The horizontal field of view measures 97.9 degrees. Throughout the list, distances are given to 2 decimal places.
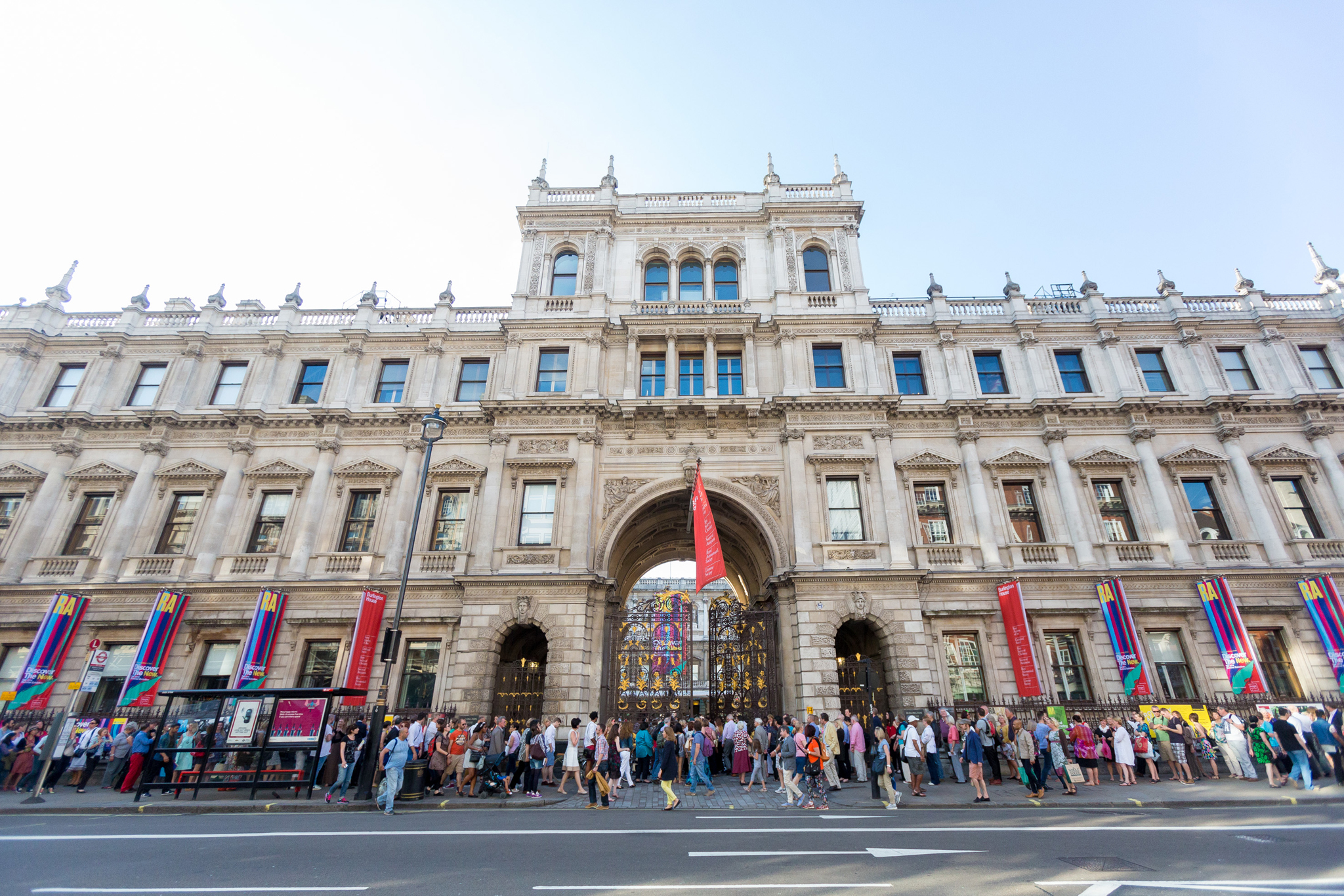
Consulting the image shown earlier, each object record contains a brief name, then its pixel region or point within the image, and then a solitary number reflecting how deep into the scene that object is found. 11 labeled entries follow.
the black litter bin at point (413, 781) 13.52
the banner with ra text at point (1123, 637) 18.81
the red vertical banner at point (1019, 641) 18.47
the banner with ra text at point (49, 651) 18.95
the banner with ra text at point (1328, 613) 18.88
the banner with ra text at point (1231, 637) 18.65
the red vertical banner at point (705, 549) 17.91
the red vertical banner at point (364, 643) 18.81
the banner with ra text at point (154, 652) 19.08
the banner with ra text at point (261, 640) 19.00
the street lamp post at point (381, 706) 13.47
